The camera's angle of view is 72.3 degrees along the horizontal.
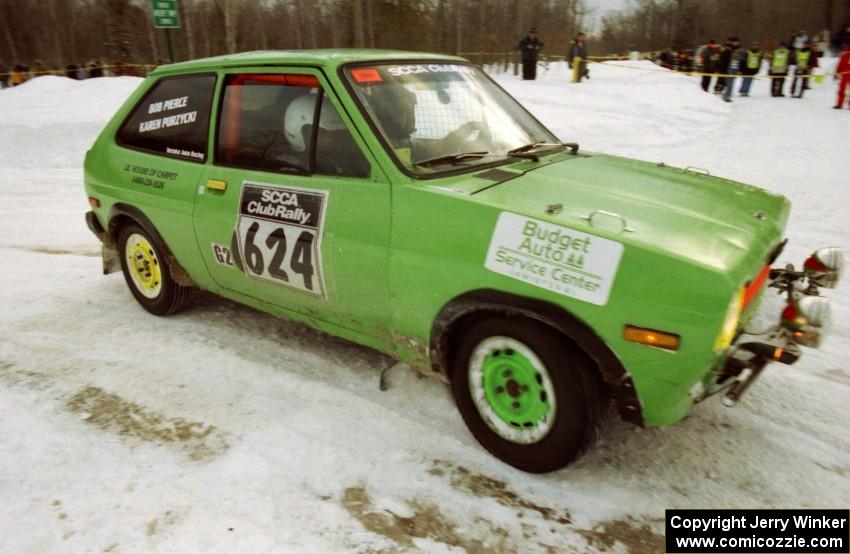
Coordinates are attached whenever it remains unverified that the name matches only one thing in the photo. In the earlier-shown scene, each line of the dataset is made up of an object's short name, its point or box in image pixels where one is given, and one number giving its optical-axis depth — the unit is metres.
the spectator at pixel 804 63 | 18.48
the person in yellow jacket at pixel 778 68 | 18.84
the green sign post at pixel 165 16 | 10.68
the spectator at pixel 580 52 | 18.98
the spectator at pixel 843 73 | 14.52
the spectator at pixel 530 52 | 19.61
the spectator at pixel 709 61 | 19.31
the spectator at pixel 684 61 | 25.91
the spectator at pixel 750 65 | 18.63
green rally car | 2.24
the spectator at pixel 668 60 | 27.43
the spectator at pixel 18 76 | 23.14
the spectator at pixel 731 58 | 19.02
